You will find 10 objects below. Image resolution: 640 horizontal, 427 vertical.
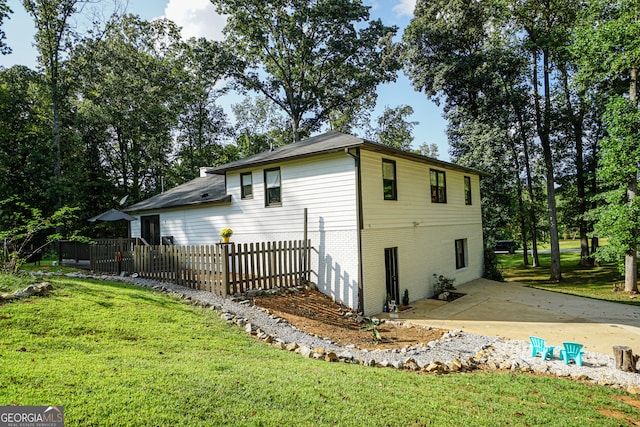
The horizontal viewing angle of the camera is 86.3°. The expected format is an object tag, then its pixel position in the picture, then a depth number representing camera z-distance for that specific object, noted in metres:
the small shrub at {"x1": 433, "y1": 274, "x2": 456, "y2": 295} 13.22
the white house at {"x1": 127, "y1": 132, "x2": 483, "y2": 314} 10.34
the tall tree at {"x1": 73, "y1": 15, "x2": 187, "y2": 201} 28.17
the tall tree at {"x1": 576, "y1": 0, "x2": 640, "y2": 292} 14.81
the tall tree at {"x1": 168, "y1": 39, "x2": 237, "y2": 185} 26.58
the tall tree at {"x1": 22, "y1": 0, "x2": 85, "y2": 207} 21.67
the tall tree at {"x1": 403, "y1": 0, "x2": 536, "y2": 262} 21.47
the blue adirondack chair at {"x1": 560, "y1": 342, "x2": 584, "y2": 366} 6.34
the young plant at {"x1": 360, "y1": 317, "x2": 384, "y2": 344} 7.86
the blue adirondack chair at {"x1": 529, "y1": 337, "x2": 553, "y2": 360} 6.67
